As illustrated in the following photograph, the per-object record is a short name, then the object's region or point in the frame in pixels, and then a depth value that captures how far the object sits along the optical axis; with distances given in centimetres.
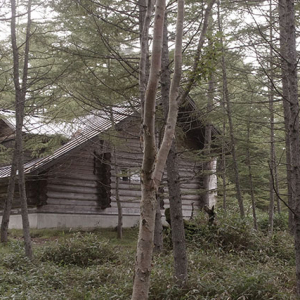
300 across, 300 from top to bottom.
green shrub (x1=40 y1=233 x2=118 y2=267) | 1106
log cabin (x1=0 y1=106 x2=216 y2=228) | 1628
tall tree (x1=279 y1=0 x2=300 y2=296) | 681
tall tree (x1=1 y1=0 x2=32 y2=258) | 1077
